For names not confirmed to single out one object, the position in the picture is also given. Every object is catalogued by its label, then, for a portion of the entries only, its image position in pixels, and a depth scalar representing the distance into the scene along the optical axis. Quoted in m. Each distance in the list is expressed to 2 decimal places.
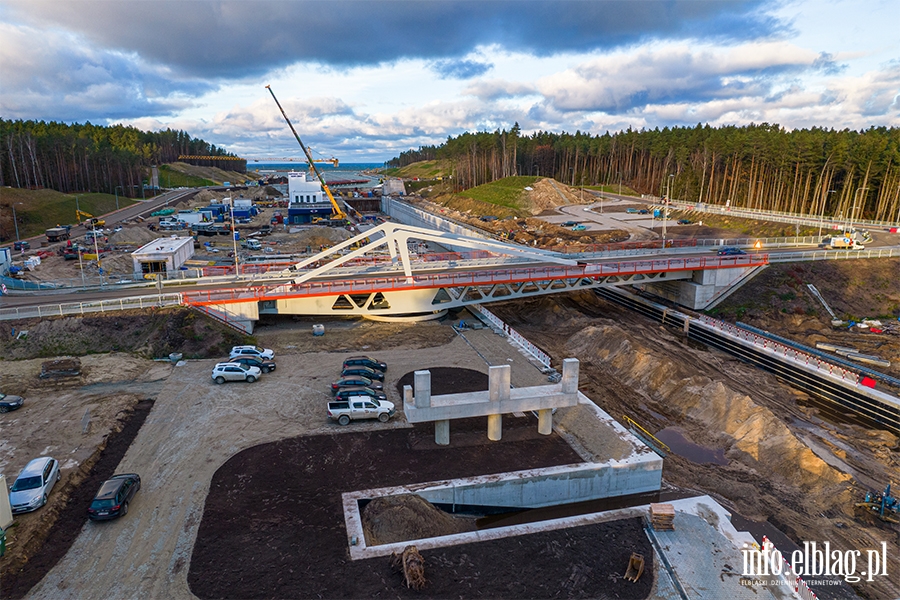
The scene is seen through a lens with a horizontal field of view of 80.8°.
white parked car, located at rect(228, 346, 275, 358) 38.44
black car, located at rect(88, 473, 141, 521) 21.36
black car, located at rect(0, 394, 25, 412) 30.58
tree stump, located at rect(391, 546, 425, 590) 18.25
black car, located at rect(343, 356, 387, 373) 37.00
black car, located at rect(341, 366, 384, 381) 35.38
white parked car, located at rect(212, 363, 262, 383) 34.78
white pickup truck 29.69
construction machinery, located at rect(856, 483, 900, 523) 25.42
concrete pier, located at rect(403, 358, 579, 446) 26.81
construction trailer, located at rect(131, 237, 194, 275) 57.31
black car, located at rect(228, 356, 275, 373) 36.38
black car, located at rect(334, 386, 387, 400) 31.56
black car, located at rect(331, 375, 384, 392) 32.94
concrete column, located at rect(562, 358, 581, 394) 27.97
